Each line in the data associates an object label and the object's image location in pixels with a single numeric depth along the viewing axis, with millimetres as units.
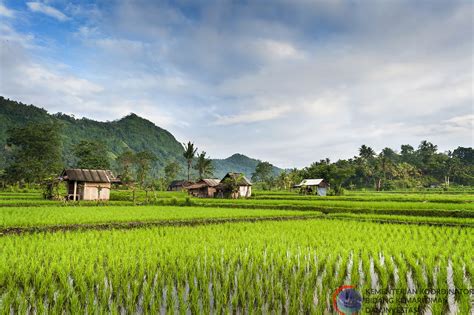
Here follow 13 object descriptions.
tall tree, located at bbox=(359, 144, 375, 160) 80125
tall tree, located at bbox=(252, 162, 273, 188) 84938
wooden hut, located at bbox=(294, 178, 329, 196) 42375
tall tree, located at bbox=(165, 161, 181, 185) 70600
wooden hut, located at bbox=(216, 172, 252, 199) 38062
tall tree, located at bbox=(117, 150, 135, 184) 71250
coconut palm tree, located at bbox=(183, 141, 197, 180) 47647
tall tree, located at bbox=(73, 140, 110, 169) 53241
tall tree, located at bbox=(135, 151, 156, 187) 71606
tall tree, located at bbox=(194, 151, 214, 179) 49562
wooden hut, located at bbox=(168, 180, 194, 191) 69131
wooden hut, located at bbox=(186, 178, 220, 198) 40938
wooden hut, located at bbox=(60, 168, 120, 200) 27981
